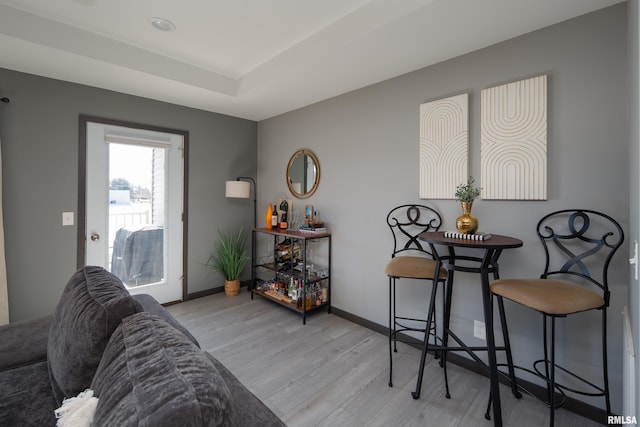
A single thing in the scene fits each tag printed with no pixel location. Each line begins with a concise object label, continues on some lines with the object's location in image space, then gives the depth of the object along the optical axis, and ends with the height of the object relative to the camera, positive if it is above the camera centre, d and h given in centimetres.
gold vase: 198 -6
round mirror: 356 +49
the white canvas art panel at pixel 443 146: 232 +55
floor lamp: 382 +30
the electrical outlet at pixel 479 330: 226 -88
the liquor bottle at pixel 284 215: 376 -2
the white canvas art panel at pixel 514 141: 197 +51
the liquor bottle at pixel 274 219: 382 -7
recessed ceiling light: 227 +145
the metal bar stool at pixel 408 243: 223 -26
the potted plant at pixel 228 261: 396 -65
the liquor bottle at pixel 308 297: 325 -92
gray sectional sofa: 69 -46
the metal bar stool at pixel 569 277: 154 -38
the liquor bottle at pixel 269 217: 382 -5
